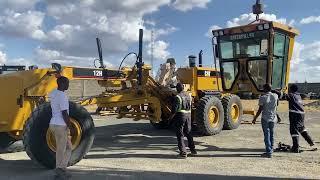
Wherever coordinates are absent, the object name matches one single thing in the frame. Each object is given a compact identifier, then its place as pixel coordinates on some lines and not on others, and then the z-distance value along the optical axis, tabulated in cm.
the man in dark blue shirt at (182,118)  598
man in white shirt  455
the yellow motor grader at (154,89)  521
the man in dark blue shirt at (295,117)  634
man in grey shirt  595
